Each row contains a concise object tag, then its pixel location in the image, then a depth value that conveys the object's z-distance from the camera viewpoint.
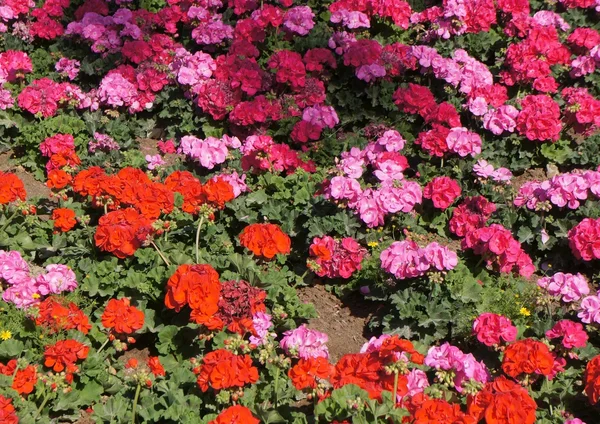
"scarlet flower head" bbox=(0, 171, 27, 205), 5.30
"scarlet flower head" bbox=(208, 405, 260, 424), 3.58
